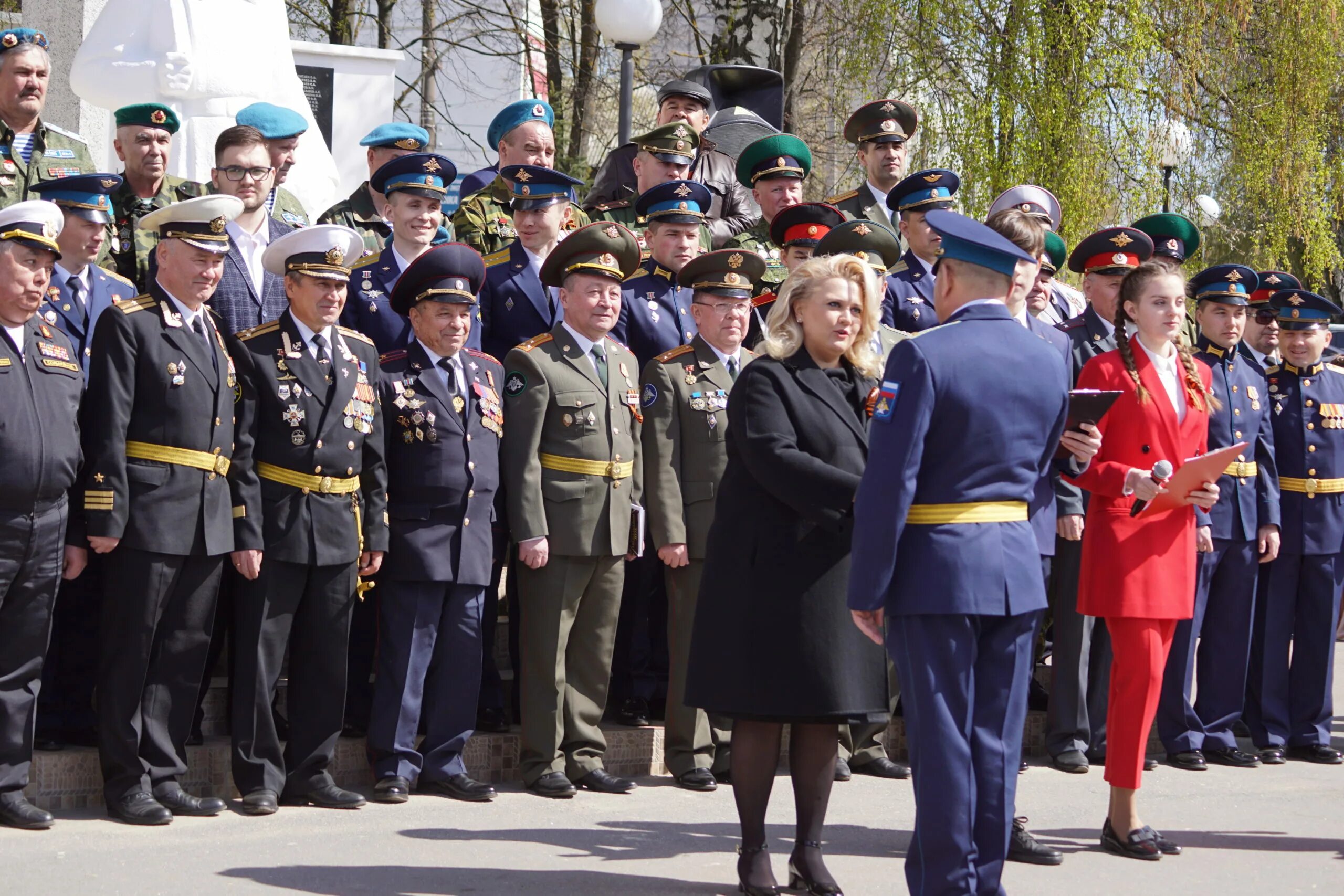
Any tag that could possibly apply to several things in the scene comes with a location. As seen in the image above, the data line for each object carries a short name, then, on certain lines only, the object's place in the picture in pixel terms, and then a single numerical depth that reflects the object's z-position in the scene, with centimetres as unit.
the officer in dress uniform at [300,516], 1210
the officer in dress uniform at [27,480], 1103
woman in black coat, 1016
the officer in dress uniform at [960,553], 902
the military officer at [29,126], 1409
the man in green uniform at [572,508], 1320
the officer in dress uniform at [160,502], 1152
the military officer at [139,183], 1370
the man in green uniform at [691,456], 1358
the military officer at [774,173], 1698
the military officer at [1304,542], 1623
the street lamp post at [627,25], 2394
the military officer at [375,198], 1529
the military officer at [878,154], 1744
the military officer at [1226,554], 1547
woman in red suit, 1162
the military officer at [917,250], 1523
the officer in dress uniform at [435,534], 1274
